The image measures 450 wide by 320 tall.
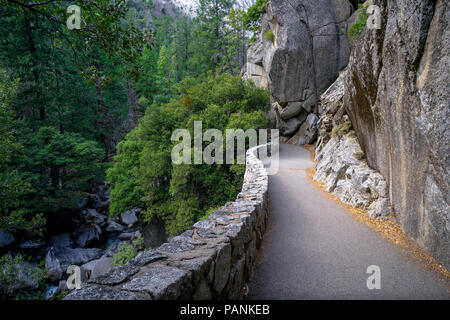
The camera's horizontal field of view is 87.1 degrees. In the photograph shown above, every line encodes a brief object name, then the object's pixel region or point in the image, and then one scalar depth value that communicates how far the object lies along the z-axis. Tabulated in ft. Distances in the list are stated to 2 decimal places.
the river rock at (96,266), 40.39
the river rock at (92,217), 58.65
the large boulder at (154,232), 54.70
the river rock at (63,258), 39.30
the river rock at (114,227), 59.45
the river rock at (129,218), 64.69
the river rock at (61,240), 48.68
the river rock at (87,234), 51.74
